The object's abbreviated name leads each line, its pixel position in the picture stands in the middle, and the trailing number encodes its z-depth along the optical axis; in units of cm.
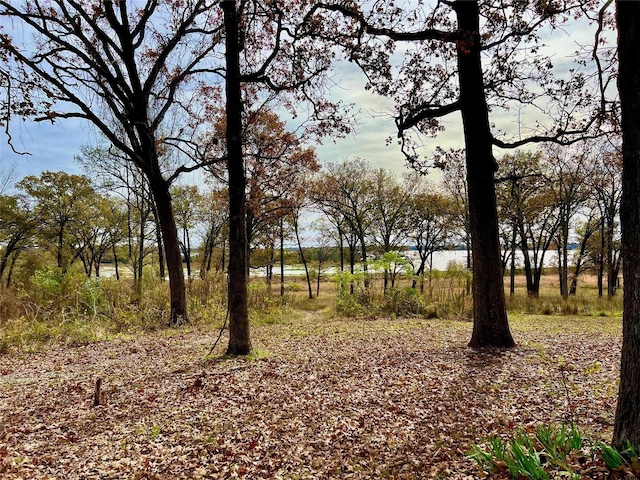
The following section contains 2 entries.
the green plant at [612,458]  215
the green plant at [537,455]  227
